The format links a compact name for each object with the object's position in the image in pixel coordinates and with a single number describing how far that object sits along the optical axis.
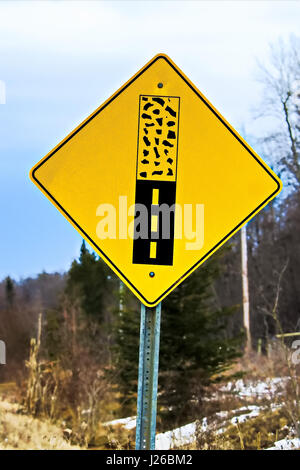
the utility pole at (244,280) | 24.71
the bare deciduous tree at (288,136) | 28.36
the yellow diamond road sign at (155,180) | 3.29
